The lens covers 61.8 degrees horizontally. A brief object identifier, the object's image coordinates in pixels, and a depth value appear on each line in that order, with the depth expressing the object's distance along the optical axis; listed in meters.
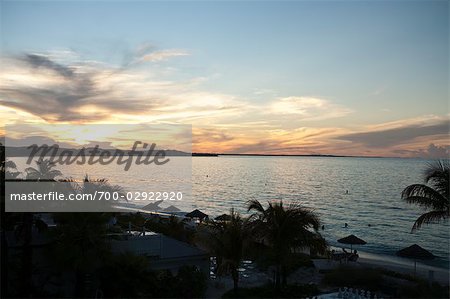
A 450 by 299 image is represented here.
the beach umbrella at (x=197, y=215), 36.75
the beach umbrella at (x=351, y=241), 27.44
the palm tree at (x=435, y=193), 15.02
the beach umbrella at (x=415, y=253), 22.33
